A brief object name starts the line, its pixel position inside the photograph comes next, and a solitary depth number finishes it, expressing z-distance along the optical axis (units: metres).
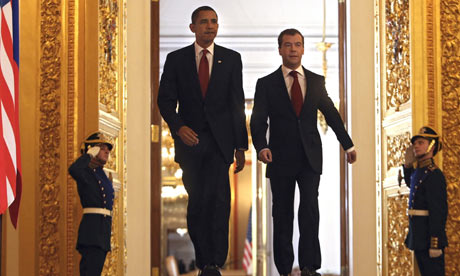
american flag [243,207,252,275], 19.62
